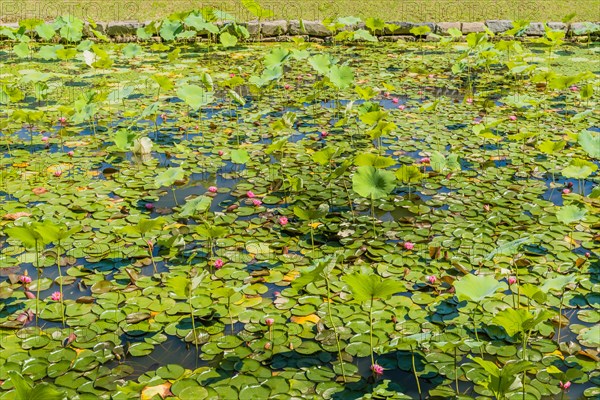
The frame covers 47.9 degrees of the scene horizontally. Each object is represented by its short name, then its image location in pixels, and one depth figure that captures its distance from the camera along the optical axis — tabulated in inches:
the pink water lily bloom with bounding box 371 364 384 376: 97.2
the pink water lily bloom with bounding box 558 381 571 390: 91.7
